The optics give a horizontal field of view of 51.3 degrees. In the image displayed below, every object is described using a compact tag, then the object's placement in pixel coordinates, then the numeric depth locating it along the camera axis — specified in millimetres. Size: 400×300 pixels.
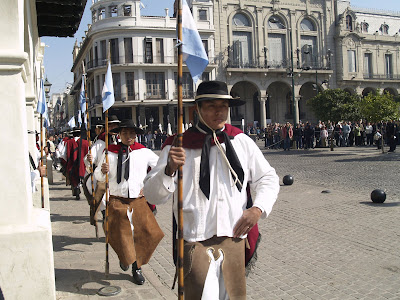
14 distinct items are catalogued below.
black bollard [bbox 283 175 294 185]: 12608
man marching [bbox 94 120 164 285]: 5238
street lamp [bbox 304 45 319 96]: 51575
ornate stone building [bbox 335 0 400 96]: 53219
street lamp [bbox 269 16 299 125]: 50534
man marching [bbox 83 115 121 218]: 6338
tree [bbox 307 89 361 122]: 35531
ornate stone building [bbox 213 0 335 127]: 47688
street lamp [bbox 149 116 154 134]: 43309
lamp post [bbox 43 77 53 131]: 16750
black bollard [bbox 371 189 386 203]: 9156
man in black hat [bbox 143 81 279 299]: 3016
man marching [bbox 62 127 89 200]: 11438
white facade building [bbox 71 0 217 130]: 44562
